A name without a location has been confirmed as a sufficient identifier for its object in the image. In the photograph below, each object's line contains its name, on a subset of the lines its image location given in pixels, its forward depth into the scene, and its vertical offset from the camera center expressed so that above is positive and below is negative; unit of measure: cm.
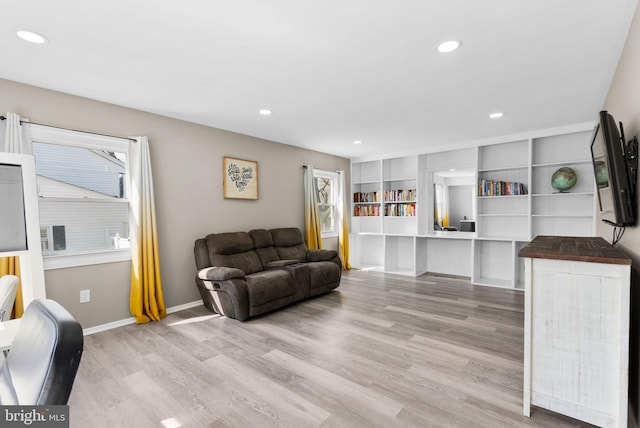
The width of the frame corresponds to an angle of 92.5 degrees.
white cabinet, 160 -78
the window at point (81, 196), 298 +13
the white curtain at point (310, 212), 558 -19
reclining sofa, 348 -89
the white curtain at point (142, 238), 340 -35
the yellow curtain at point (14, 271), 258 -51
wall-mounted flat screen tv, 175 +12
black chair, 71 -38
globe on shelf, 431 +22
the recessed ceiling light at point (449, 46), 215 +109
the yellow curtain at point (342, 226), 639 -53
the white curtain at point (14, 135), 265 +66
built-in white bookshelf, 450 -15
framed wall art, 438 +38
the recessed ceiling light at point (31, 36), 203 +117
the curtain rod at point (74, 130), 276 +79
